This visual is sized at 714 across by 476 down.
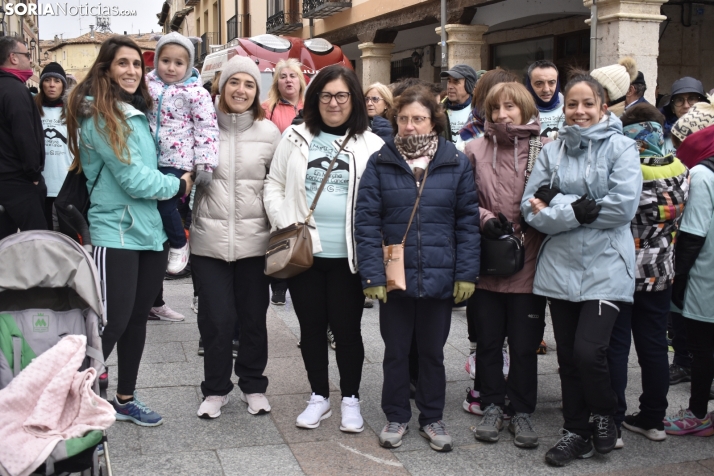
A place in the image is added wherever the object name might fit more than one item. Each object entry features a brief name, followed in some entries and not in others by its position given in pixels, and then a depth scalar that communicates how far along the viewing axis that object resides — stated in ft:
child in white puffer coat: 14.35
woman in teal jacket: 13.48
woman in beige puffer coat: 14.79
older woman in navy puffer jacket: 13.47
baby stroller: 11.13
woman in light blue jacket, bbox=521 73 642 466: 12.82
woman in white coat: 14.19
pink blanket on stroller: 9.55
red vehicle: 46.50
